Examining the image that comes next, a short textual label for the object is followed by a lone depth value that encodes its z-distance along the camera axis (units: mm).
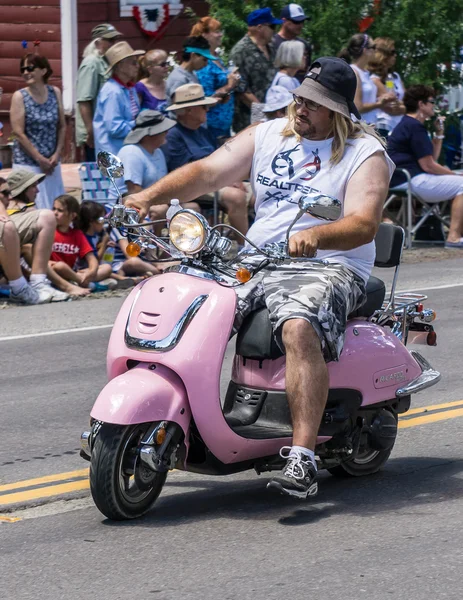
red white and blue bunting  19641
